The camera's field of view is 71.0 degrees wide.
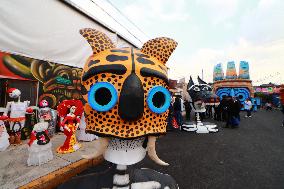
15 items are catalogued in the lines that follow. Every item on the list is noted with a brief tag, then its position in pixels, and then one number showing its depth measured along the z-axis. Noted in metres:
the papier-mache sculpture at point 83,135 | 5.30
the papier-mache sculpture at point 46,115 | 4.05
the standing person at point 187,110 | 11.38
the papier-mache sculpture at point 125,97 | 1.76
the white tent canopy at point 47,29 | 4.84
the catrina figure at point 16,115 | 4.53
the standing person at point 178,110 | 8.46
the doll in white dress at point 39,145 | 3.40
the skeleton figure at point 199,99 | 7.32
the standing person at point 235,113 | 8.76
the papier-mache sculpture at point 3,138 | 4.22
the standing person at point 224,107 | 9.59
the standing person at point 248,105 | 13.32
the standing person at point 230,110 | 8.86
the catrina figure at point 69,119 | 4.12
